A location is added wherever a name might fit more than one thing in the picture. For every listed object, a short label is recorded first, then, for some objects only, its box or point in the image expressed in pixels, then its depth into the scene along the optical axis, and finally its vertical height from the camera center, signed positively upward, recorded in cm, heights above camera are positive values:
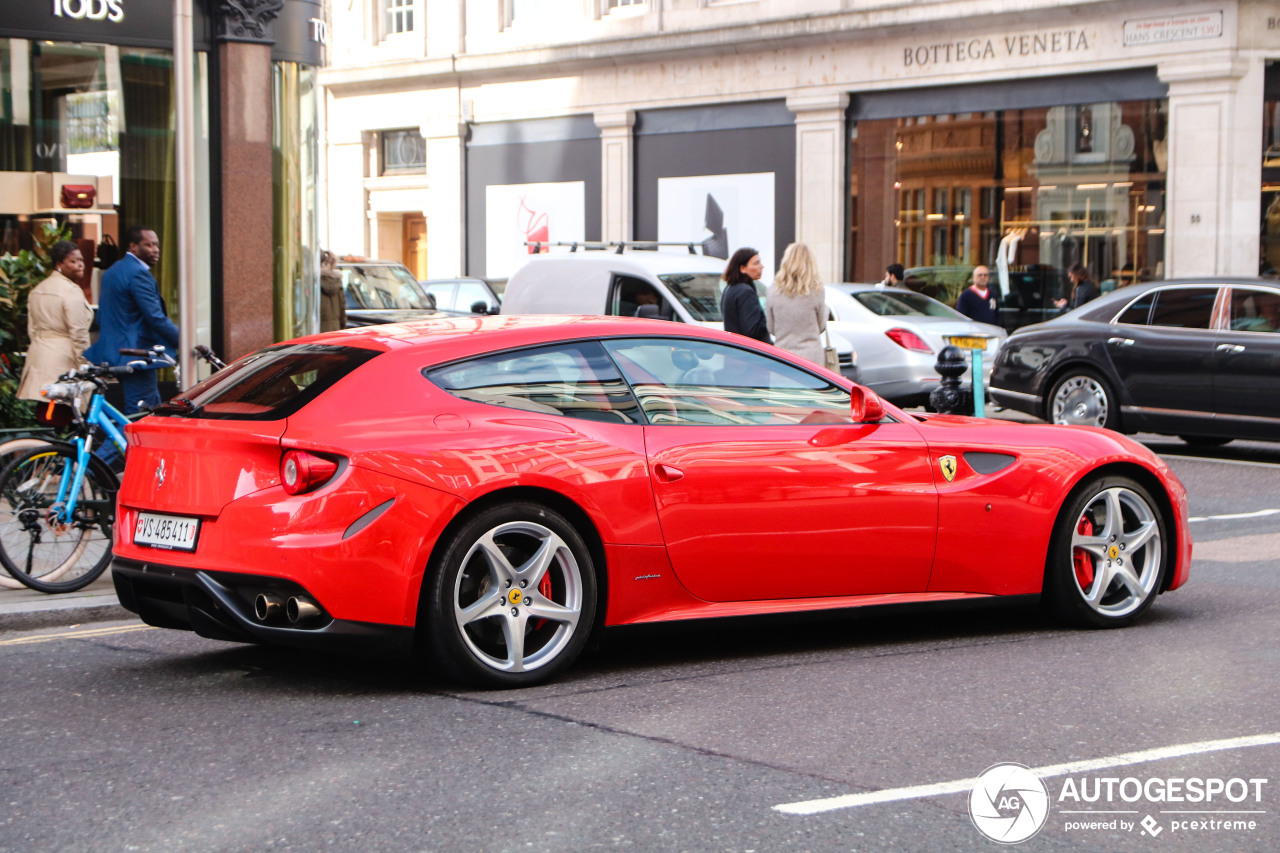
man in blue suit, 1008 -13
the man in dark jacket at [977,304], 2072 -21
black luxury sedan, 1348 -66
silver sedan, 1644 -52
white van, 1510 +1
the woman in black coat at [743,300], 1214 -9
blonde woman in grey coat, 1239 -14
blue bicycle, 776 -105
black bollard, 1127 -69
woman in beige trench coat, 1059 -24
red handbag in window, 1441 +83
